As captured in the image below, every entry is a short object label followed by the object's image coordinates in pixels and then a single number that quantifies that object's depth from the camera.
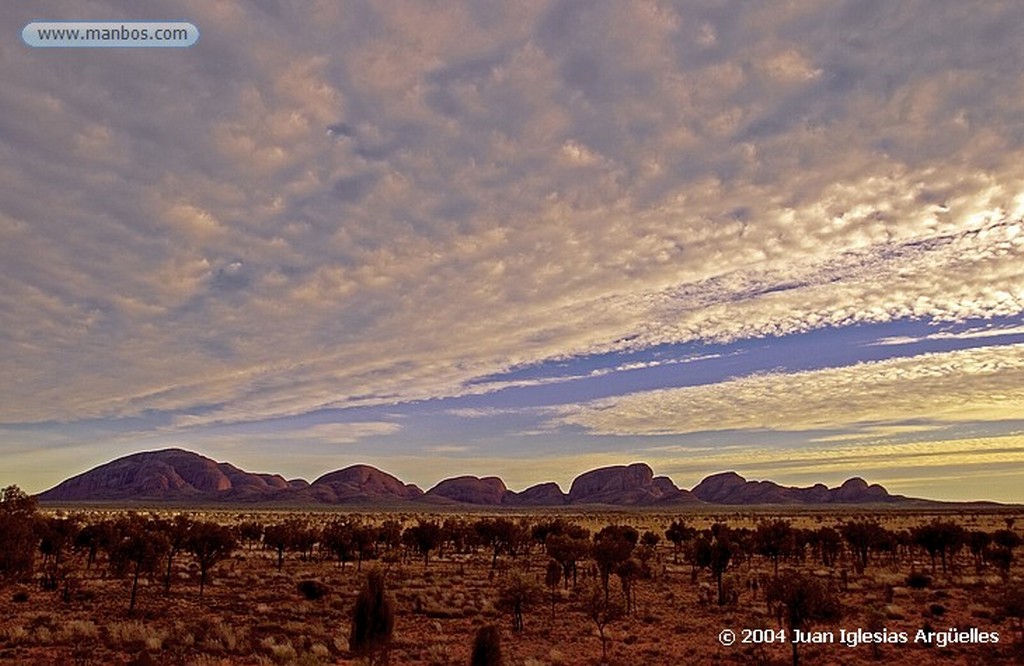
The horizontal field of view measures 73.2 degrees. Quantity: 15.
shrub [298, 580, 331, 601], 37.15
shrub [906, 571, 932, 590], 40.06
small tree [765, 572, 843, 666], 24.50
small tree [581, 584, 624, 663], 26.86
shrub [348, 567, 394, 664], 21.36
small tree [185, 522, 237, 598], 40.11
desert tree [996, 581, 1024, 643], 26.47
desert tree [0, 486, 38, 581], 27.83
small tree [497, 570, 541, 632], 30.91
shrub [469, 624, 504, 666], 20.38
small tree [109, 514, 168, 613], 34.34
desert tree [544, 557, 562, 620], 37.19
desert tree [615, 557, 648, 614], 34.57
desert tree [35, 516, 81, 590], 43.16
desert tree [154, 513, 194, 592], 40.78
